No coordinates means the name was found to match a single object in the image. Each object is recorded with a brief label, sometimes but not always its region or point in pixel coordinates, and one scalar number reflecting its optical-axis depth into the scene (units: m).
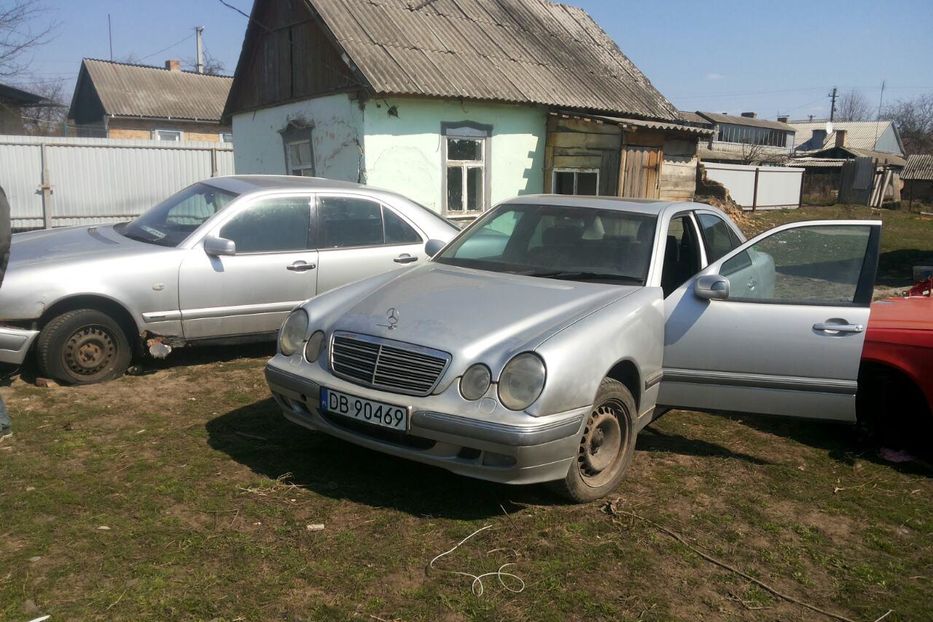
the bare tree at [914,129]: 79.96
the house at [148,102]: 31.80
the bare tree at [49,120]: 43.25
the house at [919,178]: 41.00
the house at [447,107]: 12.16
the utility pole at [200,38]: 46.47
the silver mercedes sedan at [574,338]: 3.46
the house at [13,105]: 23.41
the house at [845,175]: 35.00
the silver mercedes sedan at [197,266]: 5.34
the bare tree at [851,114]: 103.38
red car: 4.42
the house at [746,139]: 49.25
